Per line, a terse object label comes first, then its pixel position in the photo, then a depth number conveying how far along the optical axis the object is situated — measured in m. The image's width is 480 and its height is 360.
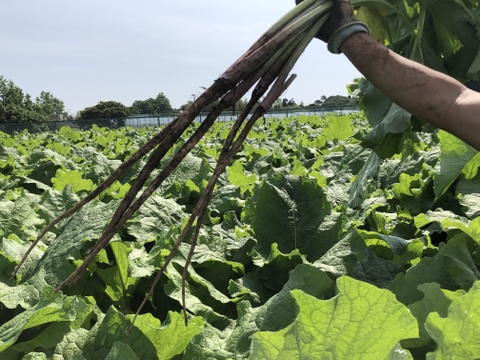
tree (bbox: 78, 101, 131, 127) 70.94
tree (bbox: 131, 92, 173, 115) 102.90
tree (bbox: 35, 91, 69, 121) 103.00
